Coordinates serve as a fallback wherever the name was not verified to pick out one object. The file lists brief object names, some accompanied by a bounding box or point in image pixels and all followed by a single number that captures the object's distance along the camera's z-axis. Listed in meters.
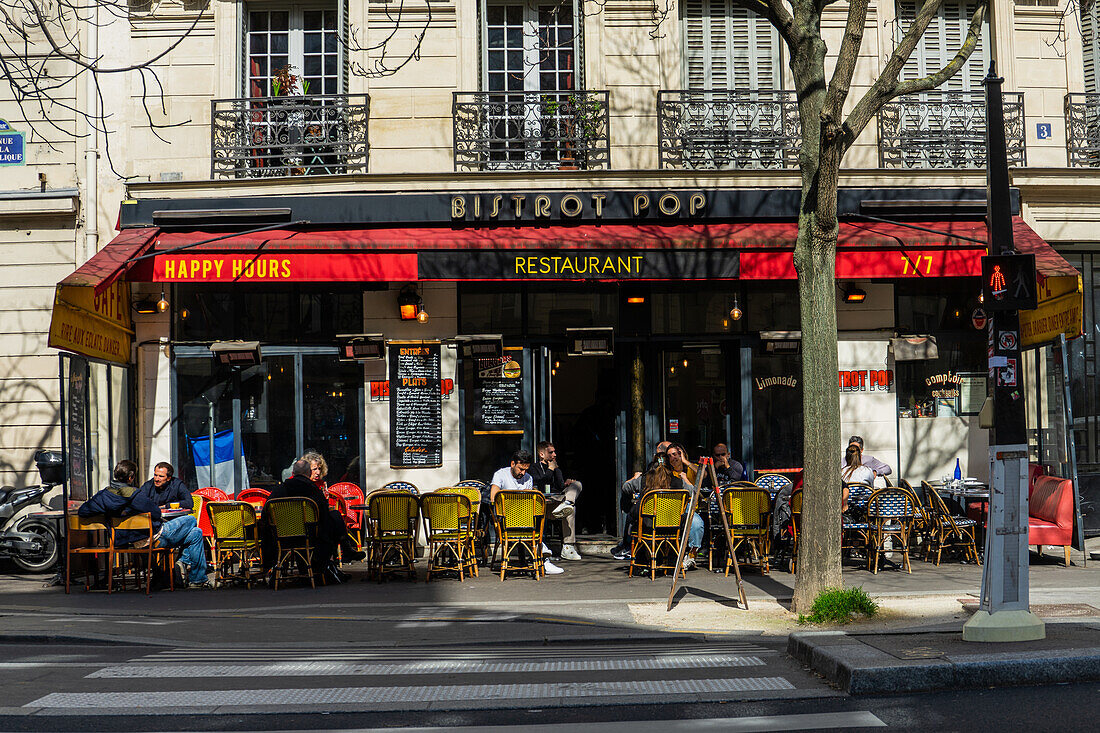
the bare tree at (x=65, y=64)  13.28
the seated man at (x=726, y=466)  12.16
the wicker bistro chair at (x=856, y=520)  11.30
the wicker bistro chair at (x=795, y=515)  11.06
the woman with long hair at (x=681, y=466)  11.38
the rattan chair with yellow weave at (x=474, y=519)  11.47
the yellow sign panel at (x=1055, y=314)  11.35
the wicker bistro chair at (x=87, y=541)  10.65
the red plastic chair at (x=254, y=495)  12.38
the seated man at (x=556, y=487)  12.45
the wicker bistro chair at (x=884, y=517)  10.95
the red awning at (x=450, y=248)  12.45
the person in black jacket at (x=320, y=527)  10.77
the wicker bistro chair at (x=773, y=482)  12.59
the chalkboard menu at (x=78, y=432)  11.19
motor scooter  12.09
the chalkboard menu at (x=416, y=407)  13.15
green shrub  7.97
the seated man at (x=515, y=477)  11.91
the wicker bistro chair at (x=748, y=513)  11.02
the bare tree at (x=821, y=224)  8.45
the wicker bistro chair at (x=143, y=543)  10.59
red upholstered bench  11.23
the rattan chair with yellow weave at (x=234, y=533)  10.86
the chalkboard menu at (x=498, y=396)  13.23
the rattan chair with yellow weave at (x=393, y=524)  10.88
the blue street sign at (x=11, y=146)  13.44
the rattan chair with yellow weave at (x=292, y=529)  10.59
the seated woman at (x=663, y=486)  11.24
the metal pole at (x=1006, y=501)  6.42
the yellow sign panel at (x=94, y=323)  10.95
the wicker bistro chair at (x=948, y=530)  11.36
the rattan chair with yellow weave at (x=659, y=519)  10.80
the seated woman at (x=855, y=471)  11.91
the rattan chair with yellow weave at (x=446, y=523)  10.91
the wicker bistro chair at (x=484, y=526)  12.13
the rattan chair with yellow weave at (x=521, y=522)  11.13
